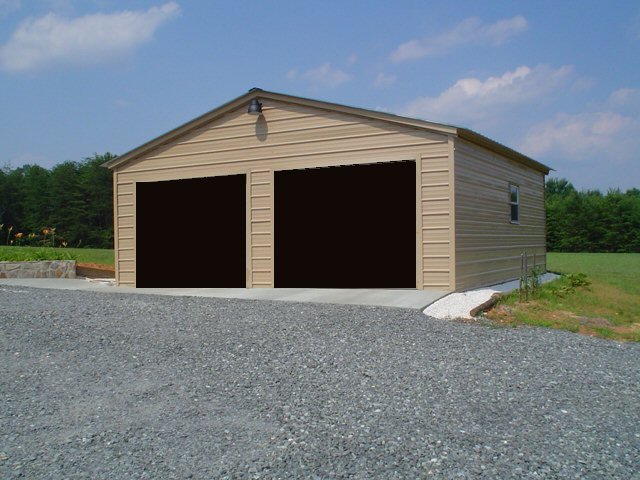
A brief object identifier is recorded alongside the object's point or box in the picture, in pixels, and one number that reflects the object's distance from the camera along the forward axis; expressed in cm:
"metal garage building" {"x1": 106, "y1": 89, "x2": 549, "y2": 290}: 1064
